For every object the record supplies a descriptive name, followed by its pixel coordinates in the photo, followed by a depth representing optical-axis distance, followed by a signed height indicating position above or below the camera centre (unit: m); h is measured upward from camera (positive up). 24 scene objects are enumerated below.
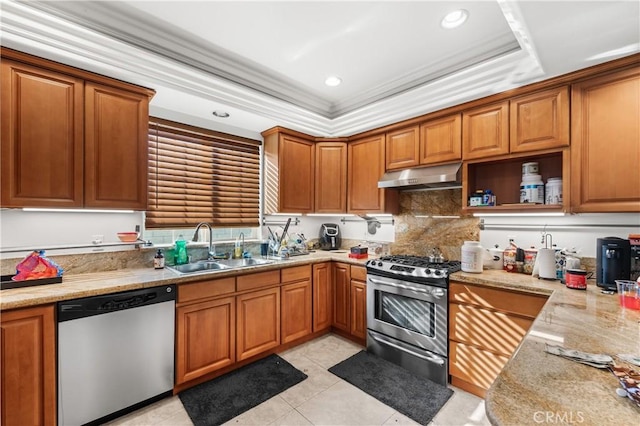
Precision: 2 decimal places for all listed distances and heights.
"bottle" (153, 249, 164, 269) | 2.48 -0.43
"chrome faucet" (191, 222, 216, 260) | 2.69 -0.32
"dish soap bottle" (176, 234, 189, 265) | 2.71 -0.39
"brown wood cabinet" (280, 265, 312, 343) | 2.86 -0.96
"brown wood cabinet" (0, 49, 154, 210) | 1.79 +0.52
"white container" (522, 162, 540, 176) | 2.37 +0.38
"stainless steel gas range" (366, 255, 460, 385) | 2.38 -0.93
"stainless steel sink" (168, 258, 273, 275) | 2.66 -0.53
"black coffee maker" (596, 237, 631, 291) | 1.84 -0.32
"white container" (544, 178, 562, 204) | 2.19 +0.18
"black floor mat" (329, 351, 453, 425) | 2.06 -1.43
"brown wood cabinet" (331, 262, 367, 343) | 3.01 -0.98
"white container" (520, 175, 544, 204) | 2.30 +0.19
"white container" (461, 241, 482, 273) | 2.36 -0.37
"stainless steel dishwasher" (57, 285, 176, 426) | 1.72 -0.94
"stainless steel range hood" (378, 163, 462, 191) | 2.61 +0.35
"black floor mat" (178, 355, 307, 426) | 1.99 -1.43
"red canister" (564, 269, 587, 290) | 1.90 -0.45
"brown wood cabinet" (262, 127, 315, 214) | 3.31 +0.50
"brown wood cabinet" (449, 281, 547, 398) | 2.02 -0.88
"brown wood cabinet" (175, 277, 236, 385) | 2.18 -0.95
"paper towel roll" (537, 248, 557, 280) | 2.14 -0.39
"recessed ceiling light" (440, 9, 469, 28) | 1.83 +1.30
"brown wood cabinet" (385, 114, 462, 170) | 2.66 +0.71
